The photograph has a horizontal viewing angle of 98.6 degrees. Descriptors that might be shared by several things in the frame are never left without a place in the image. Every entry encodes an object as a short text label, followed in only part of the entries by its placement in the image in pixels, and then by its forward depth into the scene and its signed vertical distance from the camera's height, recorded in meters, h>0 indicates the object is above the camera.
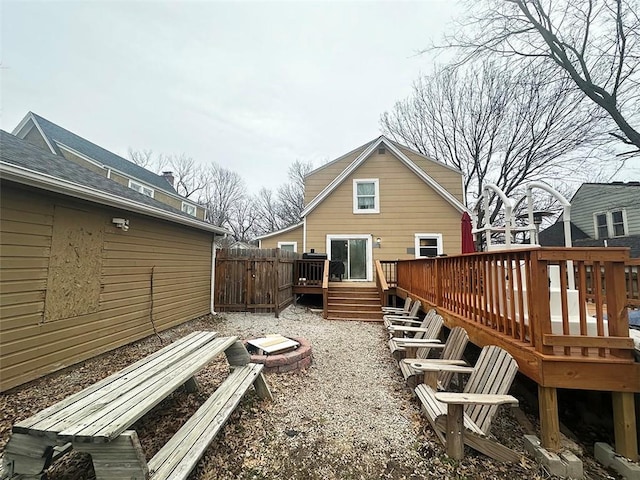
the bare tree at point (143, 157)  27.08 +10.42
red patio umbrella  5.58 +0.59
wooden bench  1.53 -0.97
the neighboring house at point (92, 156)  12.05 +5.20
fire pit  4.08 -1.39
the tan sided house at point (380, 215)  11.32 +2.11
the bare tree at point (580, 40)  8.15 +7.21
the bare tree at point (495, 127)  13.88 +8.18
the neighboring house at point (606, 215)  14.09 +3.02
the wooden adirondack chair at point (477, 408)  2.22 -1.28
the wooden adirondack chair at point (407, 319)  5.36 -1.06
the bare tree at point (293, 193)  30.05 +7.89
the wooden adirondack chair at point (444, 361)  3.11 -1.10
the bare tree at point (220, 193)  30.91 +7.96
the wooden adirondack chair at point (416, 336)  3.81 -1.04
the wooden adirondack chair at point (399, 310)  6.58 -1.10
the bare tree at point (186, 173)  29.00 +9.66
